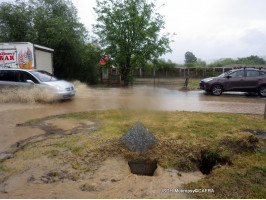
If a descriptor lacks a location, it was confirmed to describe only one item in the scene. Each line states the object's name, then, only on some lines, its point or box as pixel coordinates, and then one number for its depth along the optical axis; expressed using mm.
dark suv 12367
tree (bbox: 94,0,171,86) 16906
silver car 9297
